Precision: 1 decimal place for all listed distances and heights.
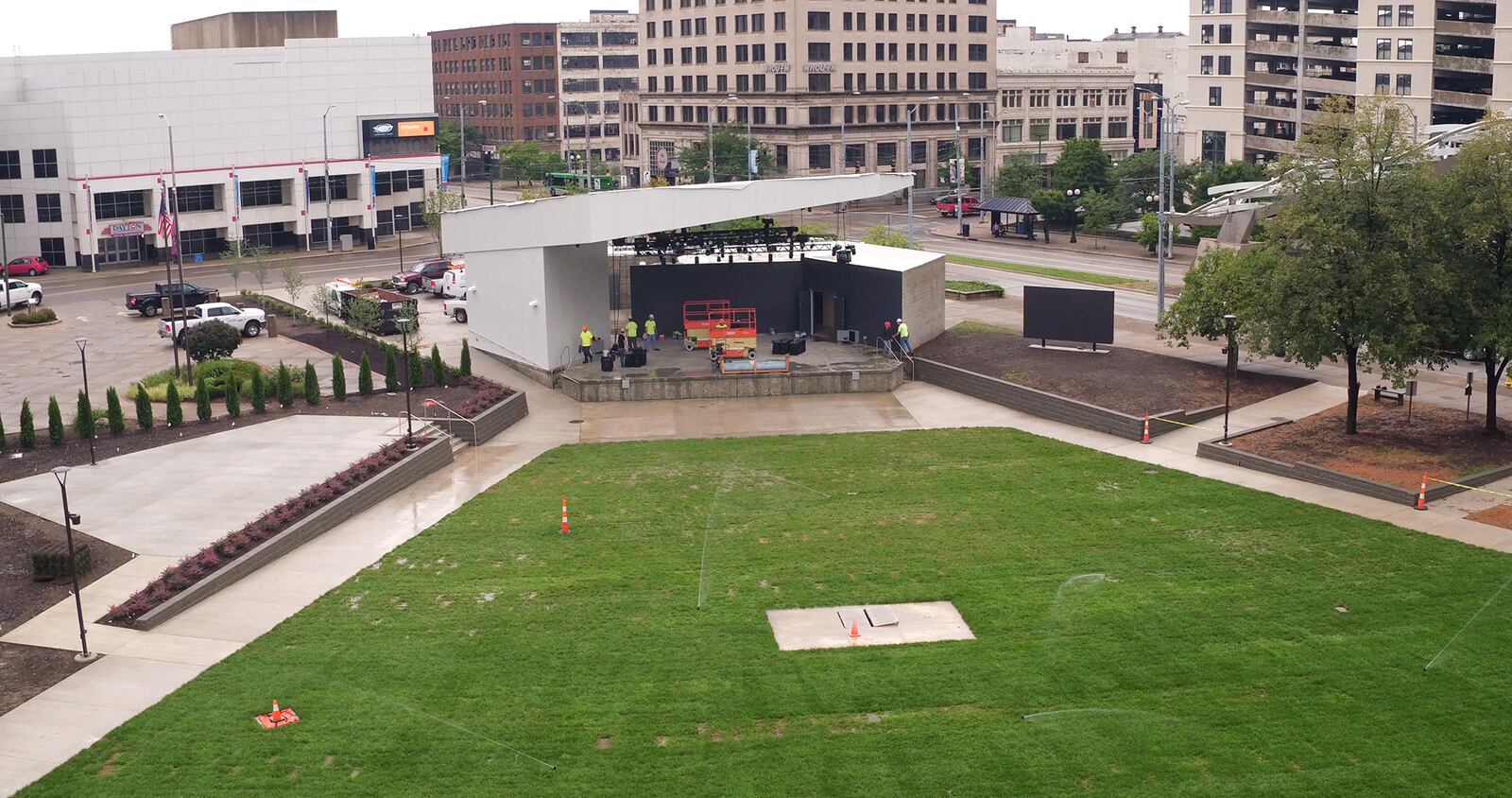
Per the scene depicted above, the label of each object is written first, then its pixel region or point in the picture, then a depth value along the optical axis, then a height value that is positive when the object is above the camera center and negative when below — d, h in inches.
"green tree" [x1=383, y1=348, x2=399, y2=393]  1749.5 -207.0
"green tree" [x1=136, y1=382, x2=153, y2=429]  1585.9 -224.7
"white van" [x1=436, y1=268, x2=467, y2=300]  2571.4 -150.8
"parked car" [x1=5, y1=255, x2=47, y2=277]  3065.9 -129.0
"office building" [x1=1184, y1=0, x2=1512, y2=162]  3496.6 +303.9
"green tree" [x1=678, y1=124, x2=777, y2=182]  4239.7 +93.7
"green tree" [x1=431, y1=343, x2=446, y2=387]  1763.0 -204.9
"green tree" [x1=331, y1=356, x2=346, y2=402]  1711.4 -209.7
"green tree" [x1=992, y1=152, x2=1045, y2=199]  3836.1 +20.4
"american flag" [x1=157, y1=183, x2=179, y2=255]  2217.9 -39.1
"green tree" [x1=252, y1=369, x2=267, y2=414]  1656.0 -218.3
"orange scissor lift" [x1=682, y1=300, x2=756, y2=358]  1854.1 -177.4
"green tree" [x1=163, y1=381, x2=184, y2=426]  1579.7 -219.9
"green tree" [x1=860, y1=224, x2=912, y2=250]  2534.4 -84.2
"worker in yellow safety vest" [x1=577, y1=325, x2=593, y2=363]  1849.2 -186.6
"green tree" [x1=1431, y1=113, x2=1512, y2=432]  1339.8 -62.0
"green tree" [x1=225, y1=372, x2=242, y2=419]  1628.9 -219.4
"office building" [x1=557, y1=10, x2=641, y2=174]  5949.8 +472.4
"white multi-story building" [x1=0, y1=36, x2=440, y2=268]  3161.9 +127.2
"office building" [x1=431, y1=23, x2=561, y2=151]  5989.2 +473.1
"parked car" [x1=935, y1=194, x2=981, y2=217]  3901.3 -46.8
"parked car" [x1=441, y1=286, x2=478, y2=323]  2386.8 -179.8
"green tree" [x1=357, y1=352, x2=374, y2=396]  1749.5 -213.2
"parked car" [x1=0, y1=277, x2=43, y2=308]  2628.0 -156.4
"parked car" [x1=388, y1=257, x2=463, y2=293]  2731.3 -144.6
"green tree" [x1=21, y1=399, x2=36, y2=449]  1503.4 -226.9
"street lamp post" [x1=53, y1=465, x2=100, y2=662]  963.3 -257.3
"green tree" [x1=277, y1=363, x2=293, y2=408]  1676.9 -212.3
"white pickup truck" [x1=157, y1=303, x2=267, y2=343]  2251.5 -178.0
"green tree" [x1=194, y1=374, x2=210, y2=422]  1612.9 -215.1
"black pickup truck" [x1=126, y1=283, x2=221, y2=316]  2514.8 -164.4
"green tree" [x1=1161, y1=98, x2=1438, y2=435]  1362.0 -65.5
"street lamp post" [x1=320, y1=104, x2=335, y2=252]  3366.1 +104.0
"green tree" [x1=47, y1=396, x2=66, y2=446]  1508.4 -224.5
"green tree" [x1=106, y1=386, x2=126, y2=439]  1553.9 -219.5
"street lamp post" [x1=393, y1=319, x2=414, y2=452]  1449.3 -228.6
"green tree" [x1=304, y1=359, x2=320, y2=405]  1685.5 -212.0
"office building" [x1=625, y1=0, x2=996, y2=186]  4468.5 +352.8
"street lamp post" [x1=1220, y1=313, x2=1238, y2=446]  1595.1 -190.9
